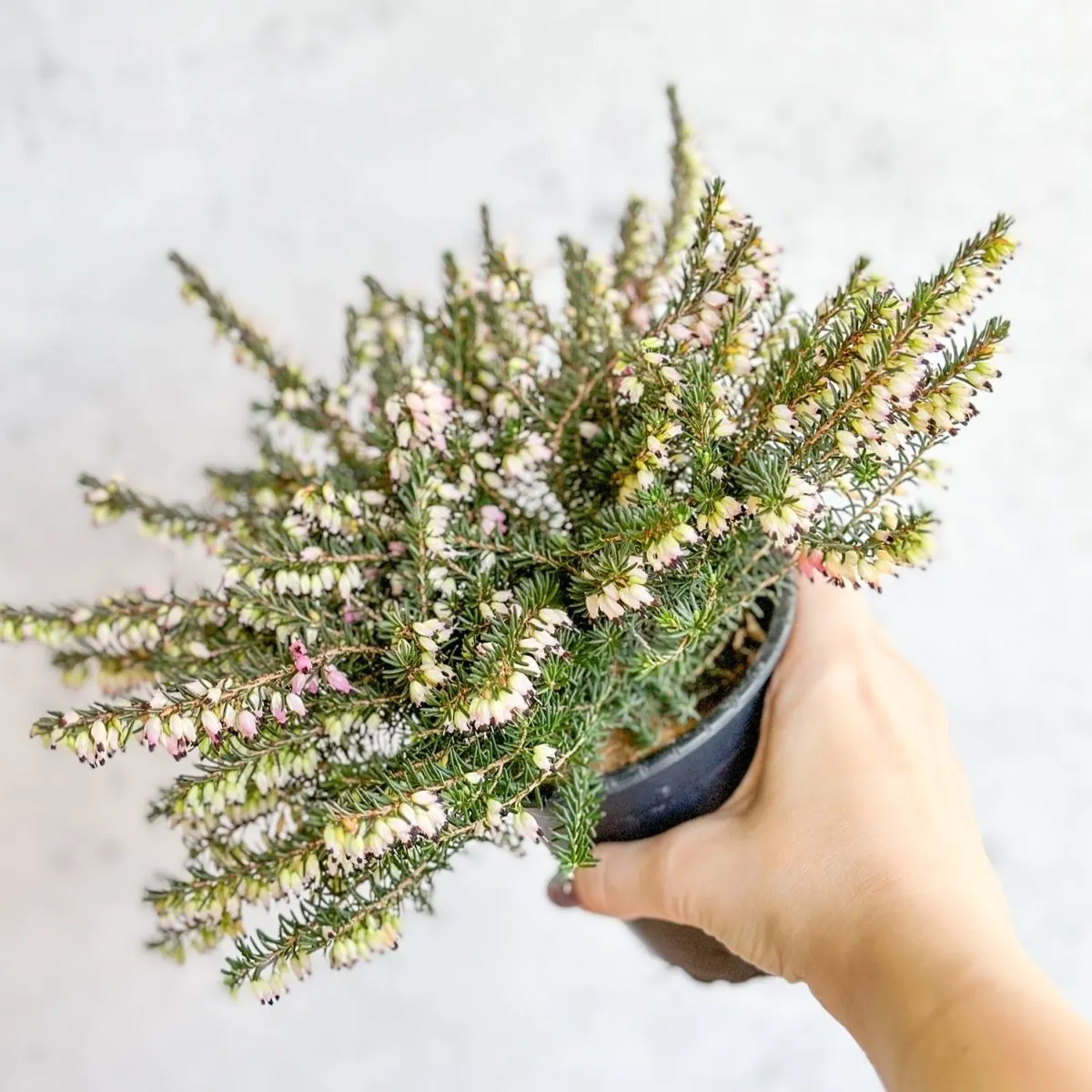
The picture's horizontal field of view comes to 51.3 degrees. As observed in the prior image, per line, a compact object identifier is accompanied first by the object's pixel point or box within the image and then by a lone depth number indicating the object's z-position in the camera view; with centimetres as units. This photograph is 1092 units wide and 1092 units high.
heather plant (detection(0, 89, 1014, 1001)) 58
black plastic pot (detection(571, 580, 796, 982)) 77
